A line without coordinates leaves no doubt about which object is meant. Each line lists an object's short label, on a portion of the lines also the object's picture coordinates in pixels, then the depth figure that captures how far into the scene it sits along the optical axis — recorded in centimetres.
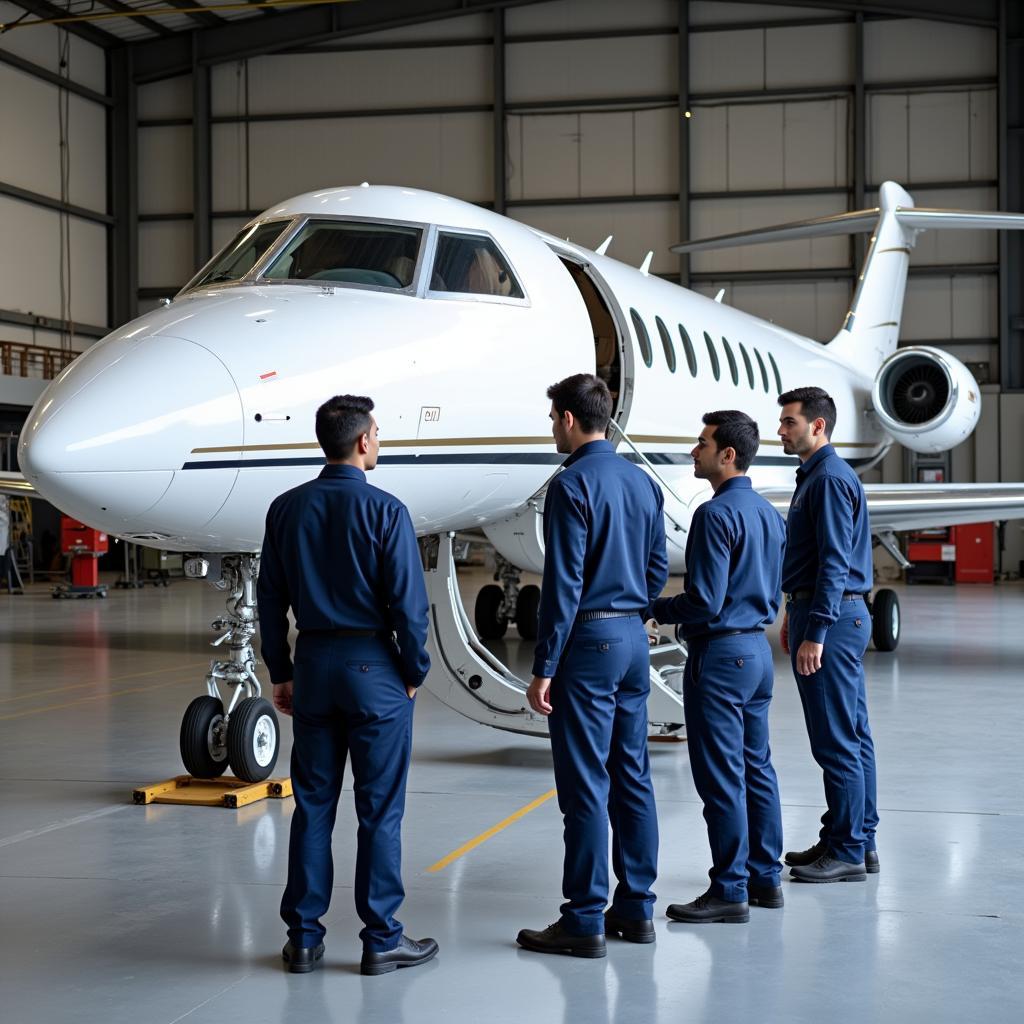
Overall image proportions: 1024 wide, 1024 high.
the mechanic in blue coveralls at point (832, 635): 530
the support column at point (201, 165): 3178
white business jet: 623
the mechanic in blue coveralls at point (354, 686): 433
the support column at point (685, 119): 2959
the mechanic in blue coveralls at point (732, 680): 490
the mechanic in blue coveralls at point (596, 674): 451
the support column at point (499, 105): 3039
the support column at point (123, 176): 3253
